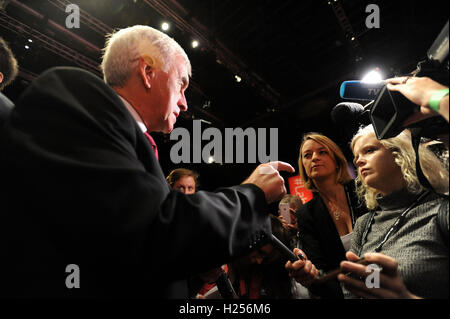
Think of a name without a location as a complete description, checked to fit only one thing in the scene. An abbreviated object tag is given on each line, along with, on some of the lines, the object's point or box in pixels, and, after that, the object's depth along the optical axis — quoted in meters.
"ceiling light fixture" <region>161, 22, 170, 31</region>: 3.59
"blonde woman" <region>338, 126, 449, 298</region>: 0.64
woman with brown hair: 1.57
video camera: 0.57
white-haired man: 0.55
